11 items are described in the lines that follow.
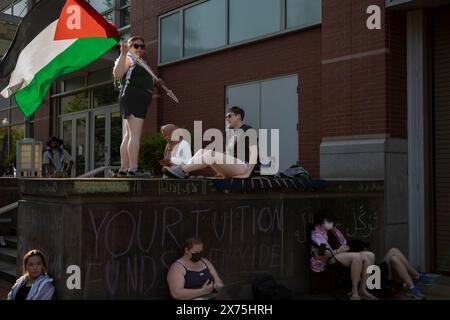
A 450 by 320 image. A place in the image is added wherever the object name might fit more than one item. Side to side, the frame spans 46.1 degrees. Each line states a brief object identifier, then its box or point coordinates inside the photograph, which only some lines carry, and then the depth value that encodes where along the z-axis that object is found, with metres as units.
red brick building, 8.25
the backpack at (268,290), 5.89
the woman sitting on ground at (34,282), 5.20
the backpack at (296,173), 7.39
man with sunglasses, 6.57
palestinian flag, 7.26
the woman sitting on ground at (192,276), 5.52
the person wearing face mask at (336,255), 6.77
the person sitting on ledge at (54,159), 10.35
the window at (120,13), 14.52
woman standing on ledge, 6.48
